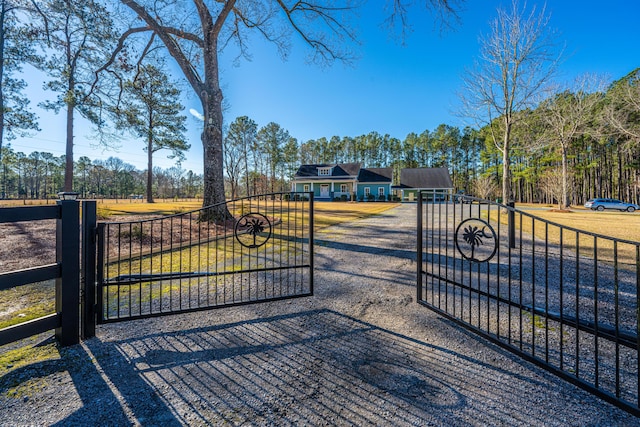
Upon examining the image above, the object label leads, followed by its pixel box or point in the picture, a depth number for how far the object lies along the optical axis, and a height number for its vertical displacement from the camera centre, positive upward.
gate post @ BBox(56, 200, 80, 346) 2.12 -0.50
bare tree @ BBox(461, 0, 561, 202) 11.86 +7.26
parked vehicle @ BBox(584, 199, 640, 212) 23.16 +0.91
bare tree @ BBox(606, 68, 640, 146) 14.30 +6.92
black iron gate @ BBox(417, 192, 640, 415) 1.77 -1.05
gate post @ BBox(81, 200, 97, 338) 2.26 -0.50
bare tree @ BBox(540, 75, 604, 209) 17.11 +7.23
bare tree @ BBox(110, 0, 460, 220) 8.48 +5.23
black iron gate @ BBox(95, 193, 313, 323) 2.74 -0.99
